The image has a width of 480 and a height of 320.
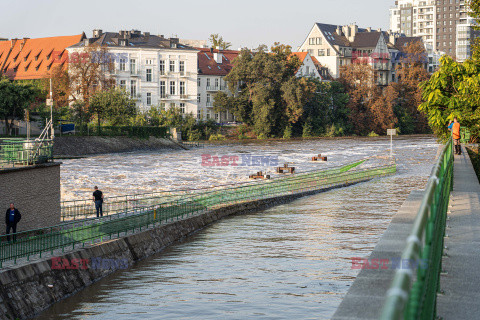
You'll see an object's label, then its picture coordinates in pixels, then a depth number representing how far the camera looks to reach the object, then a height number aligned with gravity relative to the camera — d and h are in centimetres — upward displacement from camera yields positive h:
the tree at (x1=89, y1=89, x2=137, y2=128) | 9981 +386
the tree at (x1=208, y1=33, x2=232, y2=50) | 16275 +2126
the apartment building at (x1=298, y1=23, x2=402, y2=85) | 15838 +1955
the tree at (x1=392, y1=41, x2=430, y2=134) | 14050 +939
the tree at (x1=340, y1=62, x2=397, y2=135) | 13488 +615
